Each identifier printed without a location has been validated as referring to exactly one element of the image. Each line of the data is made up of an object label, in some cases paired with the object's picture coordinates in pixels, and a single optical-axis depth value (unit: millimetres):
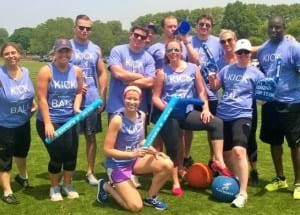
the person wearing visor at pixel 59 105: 6574
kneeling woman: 6504
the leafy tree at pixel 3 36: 183212
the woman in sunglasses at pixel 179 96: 7070
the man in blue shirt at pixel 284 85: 7043
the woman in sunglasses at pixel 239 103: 6805
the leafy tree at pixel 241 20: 119688
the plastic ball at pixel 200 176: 7441
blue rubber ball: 6852
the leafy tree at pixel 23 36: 167250
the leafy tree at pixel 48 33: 134375
